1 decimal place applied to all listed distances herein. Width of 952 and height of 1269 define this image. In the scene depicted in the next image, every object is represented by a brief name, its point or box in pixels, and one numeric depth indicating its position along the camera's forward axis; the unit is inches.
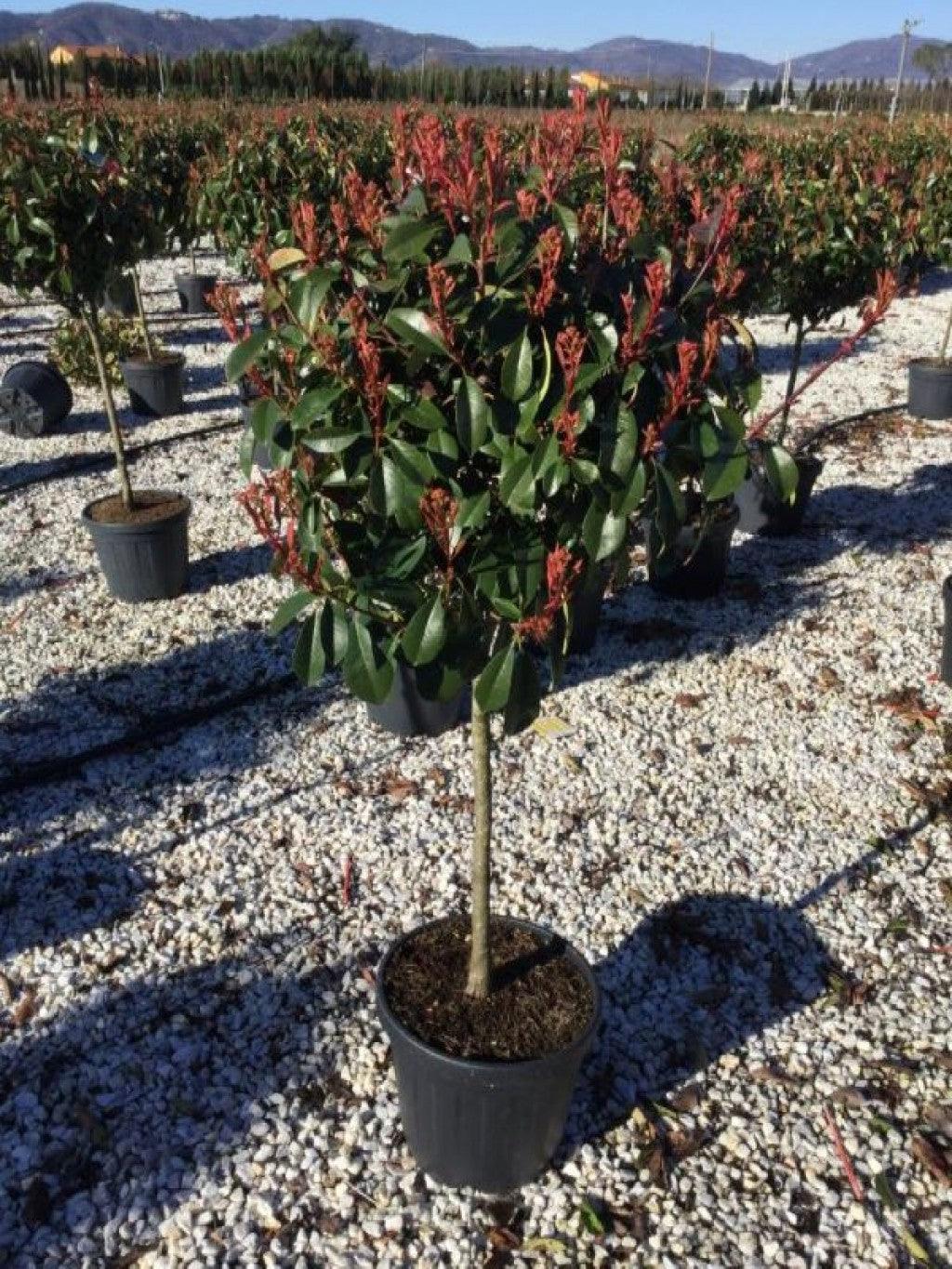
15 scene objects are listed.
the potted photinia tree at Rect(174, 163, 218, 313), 323.6
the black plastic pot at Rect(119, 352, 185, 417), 338.6
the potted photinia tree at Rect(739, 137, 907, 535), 234.8
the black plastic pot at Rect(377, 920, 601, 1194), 95.0
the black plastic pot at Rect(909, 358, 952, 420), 354.9
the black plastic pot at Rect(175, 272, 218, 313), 500.4
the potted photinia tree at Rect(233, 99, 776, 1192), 71.7
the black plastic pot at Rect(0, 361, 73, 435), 317.7
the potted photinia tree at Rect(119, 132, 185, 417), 329.1
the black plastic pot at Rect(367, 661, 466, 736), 173.2
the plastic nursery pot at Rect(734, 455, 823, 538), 254.5
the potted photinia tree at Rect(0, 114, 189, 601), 190.7
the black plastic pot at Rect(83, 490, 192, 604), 210.1
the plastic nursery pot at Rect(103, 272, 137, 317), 497.8
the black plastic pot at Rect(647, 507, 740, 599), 219.5
